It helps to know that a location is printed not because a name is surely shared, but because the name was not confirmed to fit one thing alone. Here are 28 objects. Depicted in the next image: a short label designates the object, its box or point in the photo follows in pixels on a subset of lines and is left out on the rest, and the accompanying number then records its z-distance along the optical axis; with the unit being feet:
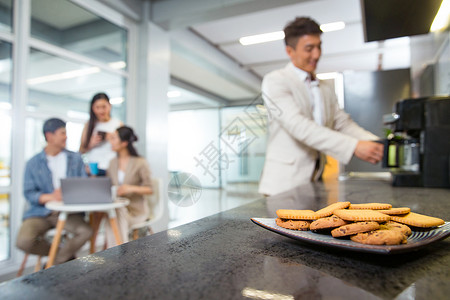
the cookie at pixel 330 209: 1.39
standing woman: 10.00
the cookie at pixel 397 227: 1.22
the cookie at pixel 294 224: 1.38
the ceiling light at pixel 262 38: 15.03
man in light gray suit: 4.48
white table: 6.51
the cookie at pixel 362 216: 1.18
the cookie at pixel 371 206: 1.46
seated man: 7.15
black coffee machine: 4.37
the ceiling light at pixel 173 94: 13.98
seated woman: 8.00
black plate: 1.03
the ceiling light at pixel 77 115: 9.92
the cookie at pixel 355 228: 1.15
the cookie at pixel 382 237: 1.08
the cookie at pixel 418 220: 1.35
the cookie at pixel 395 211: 1.41
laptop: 6.79
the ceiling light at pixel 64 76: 8.79
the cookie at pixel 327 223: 1.26
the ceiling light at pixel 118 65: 11.46
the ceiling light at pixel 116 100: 11.48
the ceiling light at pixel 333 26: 13.87
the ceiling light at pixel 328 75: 20.42
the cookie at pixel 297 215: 1.38
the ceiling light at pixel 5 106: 7.95
